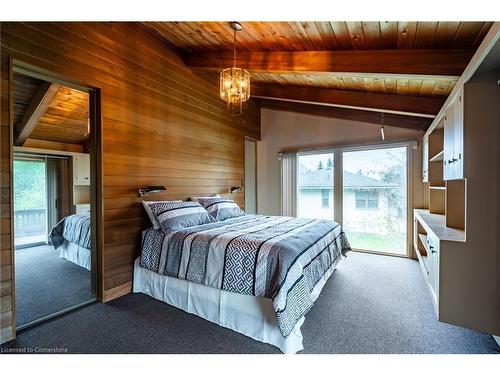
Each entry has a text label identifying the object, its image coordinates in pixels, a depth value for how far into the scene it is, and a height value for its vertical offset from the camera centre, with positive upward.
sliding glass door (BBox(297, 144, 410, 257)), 4.07 -0.17
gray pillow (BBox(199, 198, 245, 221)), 3.31 -0.34
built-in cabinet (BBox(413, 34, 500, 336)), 1.64 -0.26
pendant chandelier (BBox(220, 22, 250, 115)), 2.47 +1.04
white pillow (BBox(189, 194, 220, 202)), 3.42 -0.20
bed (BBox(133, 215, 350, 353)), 1.76 -0.77
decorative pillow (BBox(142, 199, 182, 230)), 2.62 -0.34
